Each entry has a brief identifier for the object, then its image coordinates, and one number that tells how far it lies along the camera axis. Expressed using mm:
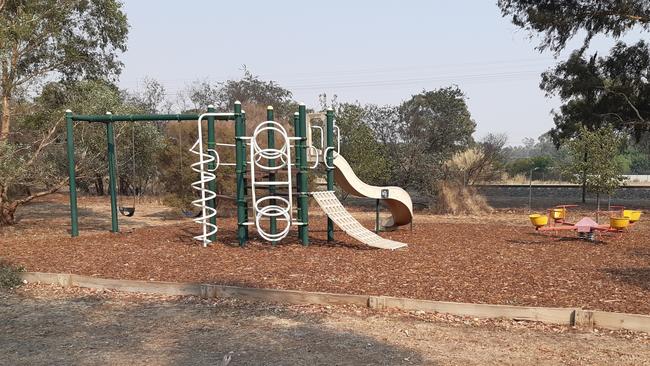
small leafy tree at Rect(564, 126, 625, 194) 14523
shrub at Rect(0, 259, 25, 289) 7172
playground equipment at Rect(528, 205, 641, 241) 10367
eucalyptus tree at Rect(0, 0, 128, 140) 12484
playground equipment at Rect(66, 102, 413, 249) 9898
